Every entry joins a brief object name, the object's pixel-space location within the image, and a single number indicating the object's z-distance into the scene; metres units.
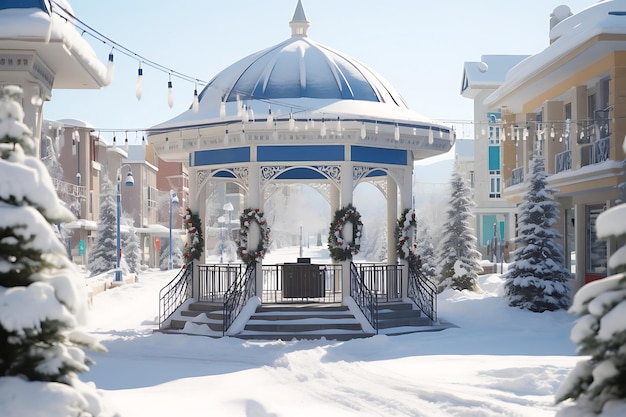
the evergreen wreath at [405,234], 22.23
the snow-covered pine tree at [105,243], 50.56
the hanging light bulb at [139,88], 12.89
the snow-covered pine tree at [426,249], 40.28
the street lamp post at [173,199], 52.92
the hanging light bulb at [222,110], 16.52
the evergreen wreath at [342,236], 20.67
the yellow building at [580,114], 22.41
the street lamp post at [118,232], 37.38
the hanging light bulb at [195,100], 15.15
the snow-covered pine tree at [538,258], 23.81
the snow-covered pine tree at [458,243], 34.53
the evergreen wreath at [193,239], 22.09
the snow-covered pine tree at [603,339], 6.85
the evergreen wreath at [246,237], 20.58
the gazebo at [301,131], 20.58
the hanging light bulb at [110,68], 12.65
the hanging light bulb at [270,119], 19.46
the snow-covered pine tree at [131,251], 57.62
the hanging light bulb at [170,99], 14.19
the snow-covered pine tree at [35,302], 6.72
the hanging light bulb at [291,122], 18.87
